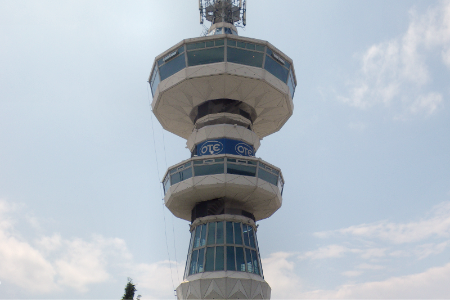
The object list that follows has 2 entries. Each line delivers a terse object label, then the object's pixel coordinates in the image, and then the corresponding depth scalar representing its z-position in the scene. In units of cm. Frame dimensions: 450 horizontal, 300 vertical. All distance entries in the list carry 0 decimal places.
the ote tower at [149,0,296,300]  4481
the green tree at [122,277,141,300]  3828
